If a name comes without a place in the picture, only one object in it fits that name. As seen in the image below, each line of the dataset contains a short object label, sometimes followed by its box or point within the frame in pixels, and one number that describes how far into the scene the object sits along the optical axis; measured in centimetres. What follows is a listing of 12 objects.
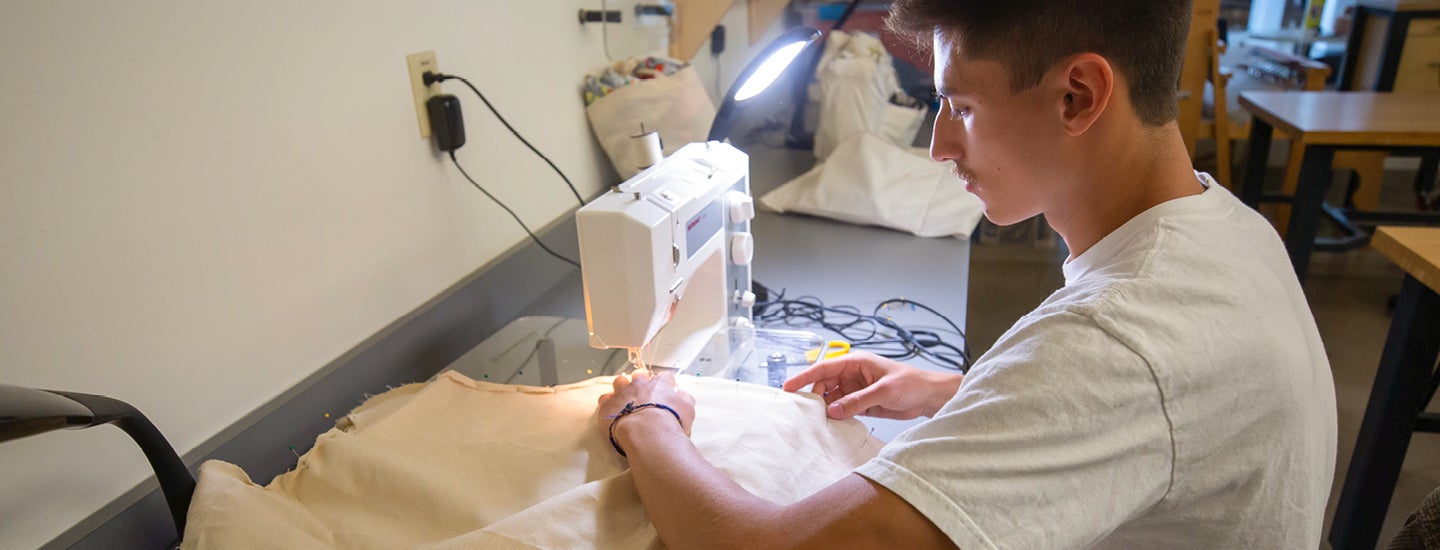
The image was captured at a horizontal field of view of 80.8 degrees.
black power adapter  132
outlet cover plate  129
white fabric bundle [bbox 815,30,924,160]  247
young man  62
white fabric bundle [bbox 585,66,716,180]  179
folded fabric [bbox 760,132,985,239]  193
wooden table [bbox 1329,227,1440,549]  145
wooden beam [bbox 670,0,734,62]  221
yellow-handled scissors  128
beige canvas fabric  82
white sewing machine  101
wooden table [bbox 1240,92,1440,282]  235
